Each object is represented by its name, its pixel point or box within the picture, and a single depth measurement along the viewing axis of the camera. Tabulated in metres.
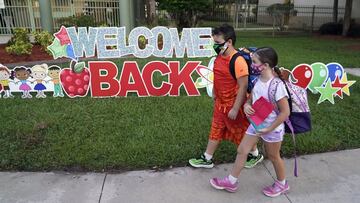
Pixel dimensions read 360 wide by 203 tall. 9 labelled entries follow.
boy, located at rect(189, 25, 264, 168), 3.26
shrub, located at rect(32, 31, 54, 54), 9.77
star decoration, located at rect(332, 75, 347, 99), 6.01
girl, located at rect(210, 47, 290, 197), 2.90
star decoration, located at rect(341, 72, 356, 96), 6.01
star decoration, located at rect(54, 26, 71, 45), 6.14
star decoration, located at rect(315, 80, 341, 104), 5.99
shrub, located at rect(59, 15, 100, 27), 12.25
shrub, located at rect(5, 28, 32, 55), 8.86
